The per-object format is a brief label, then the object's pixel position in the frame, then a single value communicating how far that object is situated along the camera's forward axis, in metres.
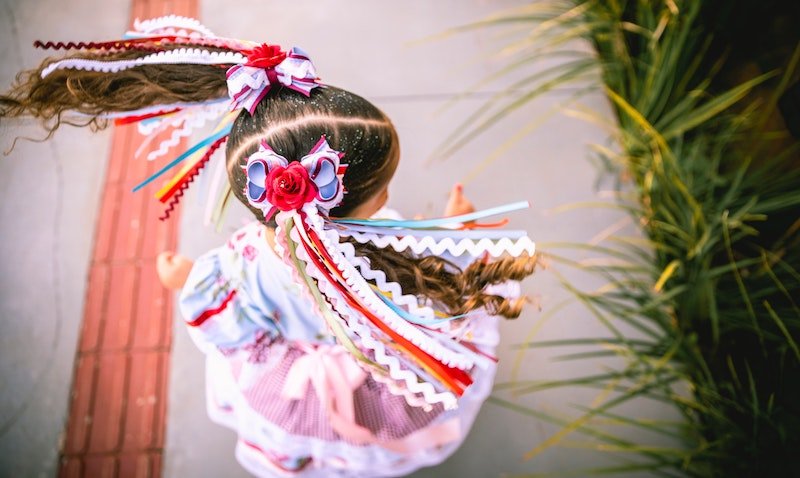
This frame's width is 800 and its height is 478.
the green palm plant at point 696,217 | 1.22
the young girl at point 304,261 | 0.69
